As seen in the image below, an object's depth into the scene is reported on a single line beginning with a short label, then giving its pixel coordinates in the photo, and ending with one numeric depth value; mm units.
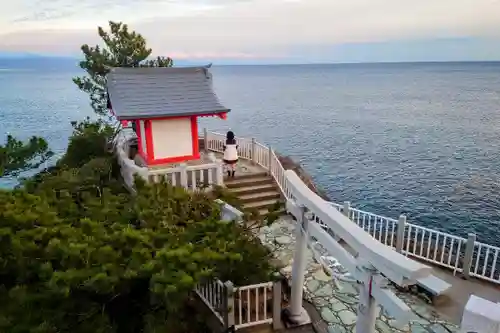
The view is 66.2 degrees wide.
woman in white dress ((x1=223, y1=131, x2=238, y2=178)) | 12195
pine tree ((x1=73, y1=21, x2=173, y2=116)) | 19000
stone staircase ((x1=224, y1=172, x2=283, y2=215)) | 11570
